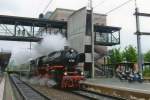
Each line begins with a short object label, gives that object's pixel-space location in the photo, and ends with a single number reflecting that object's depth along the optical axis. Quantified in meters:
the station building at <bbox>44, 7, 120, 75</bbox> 21.98
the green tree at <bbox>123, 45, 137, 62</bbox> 43.33
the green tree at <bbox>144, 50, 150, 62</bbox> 56.19
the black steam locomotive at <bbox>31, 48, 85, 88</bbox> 12.85
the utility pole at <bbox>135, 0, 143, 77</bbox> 15.41
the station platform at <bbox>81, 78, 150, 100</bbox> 8.46
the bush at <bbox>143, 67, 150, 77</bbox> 24.79
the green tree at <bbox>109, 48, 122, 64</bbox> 39.11
